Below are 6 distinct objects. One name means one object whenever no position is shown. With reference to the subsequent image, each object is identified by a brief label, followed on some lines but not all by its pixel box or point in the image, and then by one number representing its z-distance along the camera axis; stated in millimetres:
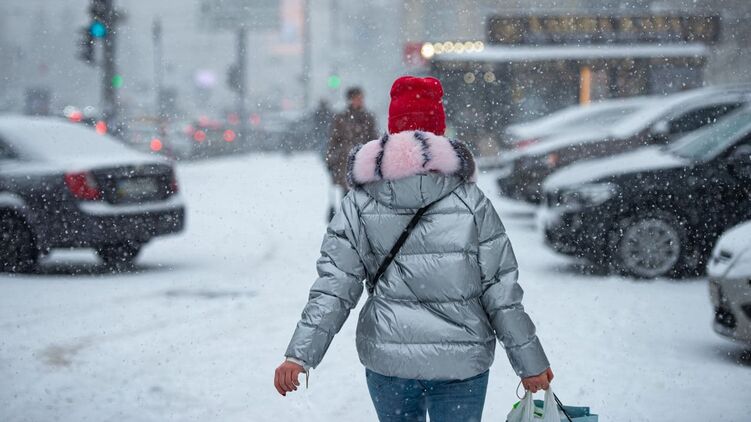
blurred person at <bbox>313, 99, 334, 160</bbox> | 23953
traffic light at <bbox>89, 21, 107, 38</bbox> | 17172
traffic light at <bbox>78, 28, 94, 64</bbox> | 18484
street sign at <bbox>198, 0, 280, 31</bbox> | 46406
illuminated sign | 22125
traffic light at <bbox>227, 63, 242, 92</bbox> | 37312
